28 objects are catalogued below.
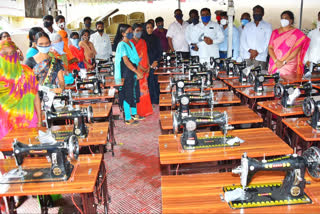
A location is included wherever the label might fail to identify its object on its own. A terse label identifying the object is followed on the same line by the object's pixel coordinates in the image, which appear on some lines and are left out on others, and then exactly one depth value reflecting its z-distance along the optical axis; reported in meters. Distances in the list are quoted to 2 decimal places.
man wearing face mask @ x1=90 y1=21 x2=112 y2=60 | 7.62
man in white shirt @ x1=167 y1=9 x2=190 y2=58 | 7.98
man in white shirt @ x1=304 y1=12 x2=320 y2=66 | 5.77
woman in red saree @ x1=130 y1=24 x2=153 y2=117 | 5.24
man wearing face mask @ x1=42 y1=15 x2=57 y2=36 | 5.91
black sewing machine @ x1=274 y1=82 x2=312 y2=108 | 3.37
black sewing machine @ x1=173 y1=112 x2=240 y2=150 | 2.50
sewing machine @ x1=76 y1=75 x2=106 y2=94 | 4.43
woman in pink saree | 5.11
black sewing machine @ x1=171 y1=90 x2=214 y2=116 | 2.99
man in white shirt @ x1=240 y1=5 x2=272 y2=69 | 6.55
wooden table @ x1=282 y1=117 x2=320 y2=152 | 2.64
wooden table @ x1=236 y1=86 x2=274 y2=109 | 4.12
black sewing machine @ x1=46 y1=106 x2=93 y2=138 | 2.85
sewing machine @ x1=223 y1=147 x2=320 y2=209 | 1.79
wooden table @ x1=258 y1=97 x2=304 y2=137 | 3.33
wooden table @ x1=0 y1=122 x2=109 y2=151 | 2.75
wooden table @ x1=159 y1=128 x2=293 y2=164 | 2.34
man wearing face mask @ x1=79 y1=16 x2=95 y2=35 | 7.41
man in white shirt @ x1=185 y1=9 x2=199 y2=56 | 7.14
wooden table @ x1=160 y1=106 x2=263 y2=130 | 3.11
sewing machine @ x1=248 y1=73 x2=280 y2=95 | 4.13
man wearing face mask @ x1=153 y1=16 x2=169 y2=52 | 8.22
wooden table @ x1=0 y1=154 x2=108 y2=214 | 1.97
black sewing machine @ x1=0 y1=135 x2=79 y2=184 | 2.09
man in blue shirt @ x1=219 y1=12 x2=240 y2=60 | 7.87
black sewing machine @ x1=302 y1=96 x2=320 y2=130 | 2.78
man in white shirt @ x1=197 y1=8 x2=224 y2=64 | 6.82
